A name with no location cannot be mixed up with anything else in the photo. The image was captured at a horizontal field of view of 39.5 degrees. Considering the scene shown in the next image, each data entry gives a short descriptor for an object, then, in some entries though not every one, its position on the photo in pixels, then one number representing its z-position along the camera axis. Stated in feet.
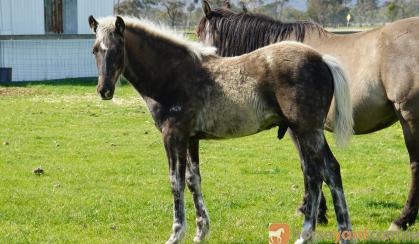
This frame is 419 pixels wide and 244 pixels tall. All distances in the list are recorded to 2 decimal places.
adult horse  20.18
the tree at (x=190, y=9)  298.15
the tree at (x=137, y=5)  241.55
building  72.84
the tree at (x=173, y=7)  236.63
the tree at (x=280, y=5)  270.87
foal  16.78
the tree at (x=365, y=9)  302.45
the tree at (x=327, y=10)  256.30
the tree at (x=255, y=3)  206.26
